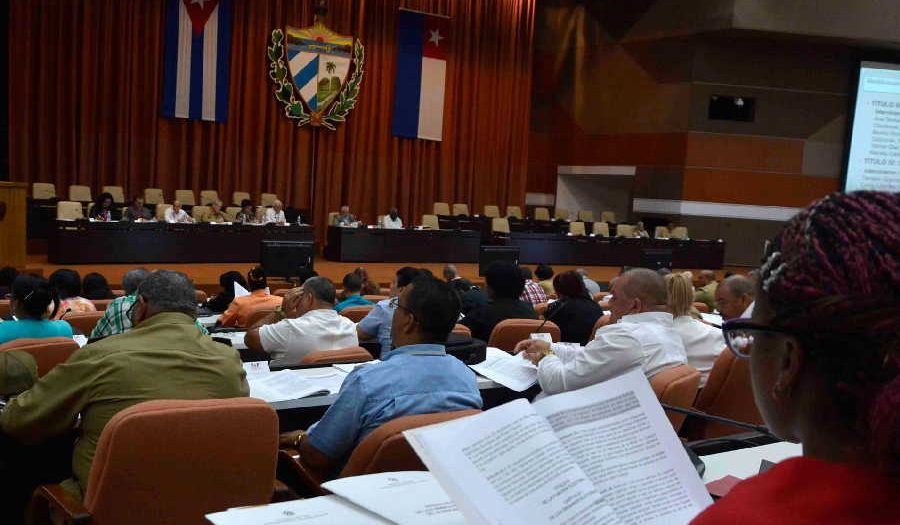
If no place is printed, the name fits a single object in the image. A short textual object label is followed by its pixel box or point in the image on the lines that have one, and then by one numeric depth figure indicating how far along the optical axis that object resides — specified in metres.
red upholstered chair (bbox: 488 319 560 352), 4.40
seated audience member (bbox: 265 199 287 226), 13.04
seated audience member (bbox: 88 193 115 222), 11.36
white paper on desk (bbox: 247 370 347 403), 2.79
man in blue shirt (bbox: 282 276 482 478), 2.29
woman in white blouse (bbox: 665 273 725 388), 3.72
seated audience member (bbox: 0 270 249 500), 2.23
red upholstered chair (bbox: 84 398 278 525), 1.90
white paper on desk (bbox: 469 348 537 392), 3.07
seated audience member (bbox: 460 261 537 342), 4.97
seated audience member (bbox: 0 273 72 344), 3.62
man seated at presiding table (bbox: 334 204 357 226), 13.54
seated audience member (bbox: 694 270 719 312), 6.98
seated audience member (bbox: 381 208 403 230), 13.86
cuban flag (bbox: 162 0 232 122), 14.29
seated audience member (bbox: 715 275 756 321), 4.36
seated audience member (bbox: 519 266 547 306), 6.66
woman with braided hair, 0.66
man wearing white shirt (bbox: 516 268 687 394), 2.89
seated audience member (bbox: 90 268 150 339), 3.75
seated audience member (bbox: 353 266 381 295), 6.74
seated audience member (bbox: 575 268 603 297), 7.13
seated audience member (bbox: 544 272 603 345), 5.08
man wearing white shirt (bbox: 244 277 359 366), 3.99
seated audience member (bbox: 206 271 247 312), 6.13
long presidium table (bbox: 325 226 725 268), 13.42
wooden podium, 9.05
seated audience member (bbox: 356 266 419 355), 4.51
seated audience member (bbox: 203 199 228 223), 12.59
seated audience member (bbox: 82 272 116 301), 6.00
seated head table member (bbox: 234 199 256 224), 12.59
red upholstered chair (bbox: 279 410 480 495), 1.87
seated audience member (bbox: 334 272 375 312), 5.68
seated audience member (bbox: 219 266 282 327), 5.09
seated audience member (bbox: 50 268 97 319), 5.11
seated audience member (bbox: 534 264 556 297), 7.52
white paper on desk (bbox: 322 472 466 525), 1.20
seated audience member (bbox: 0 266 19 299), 6.05
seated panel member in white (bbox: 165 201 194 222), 11.92
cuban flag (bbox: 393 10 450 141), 16.44
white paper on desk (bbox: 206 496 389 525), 1.17
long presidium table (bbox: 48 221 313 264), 10.79
